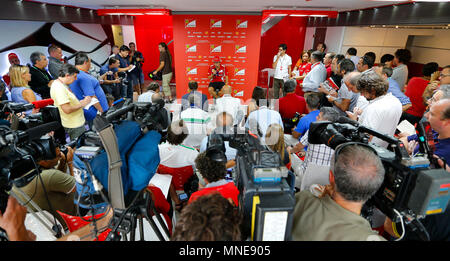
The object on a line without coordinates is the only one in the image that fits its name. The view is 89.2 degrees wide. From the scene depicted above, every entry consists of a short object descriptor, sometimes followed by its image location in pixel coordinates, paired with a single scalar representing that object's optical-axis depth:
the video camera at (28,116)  1.50
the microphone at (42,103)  2.31
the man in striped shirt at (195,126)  3.05
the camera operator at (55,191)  1.67
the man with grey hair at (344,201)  1.01
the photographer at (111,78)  5.68
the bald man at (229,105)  4.05
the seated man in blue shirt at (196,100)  4.28
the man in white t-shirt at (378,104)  2.36
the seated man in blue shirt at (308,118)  2.91
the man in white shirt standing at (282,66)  6.32
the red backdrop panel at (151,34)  8.44
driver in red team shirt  6.17
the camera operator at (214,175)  1.59
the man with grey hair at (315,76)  4.66
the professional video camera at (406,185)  0.97
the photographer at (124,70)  6.28
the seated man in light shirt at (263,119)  2.78
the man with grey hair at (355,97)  2.85
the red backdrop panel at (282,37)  8.84
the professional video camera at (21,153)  1.10
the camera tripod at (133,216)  1.23
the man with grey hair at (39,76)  3.92
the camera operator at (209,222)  0.84
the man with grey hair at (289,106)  3.78
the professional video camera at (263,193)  0.81
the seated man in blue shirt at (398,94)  3.56
